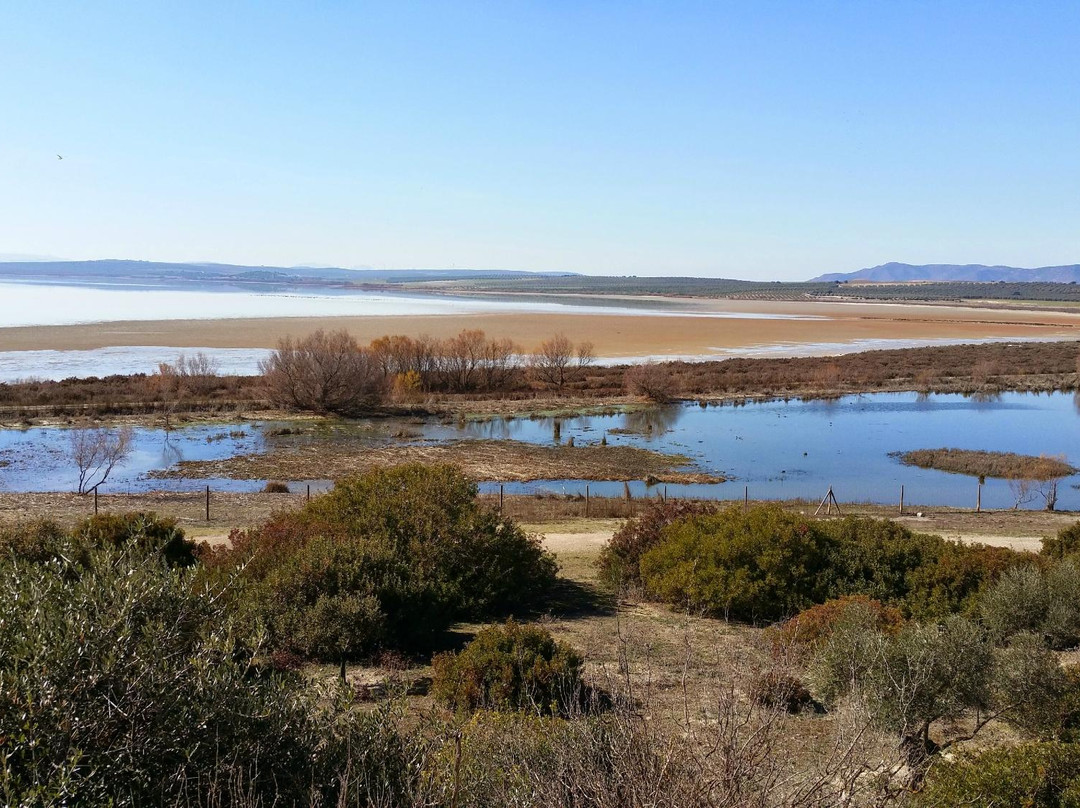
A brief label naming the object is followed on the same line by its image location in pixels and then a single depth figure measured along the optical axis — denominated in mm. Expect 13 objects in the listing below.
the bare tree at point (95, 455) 30703
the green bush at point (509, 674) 9586
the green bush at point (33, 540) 13580
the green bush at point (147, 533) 14883
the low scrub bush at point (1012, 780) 6328
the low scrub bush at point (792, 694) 8963
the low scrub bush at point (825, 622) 11078
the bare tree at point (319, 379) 49062
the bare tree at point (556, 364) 60969
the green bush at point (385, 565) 11492
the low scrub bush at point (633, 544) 16688
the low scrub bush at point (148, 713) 4812
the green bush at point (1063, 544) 16703
